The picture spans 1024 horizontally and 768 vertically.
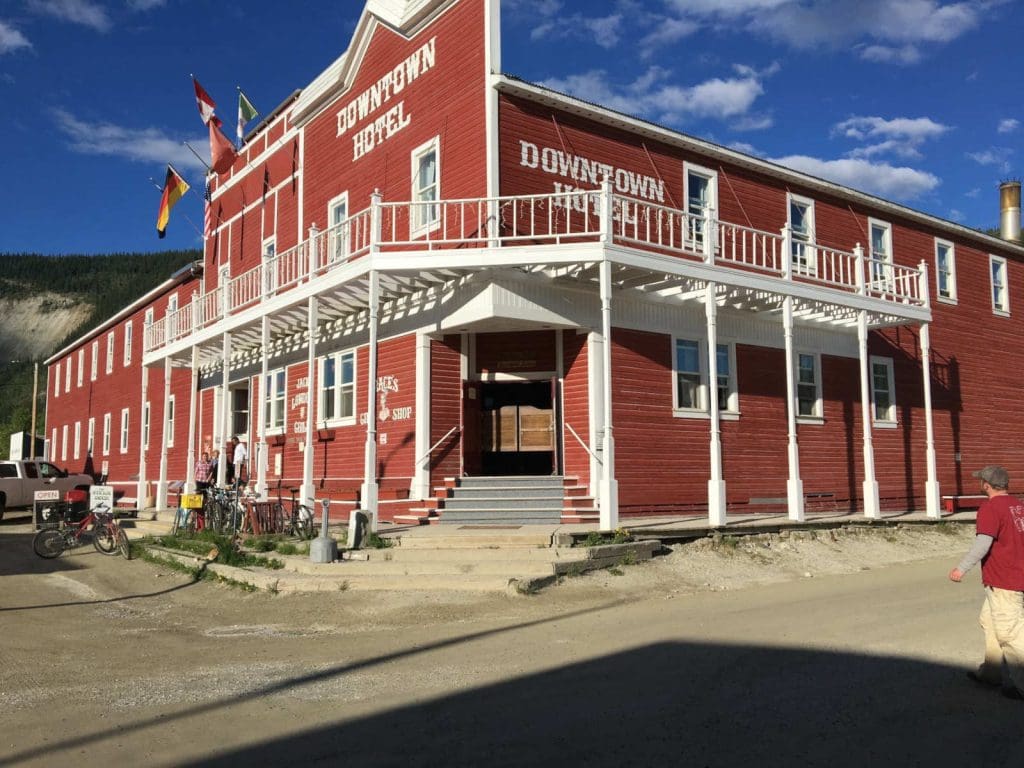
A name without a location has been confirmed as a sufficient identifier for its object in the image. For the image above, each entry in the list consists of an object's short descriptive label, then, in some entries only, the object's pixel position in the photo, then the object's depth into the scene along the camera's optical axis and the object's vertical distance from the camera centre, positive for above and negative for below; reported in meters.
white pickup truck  26.08 -0.56
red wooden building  15.11 +2.72
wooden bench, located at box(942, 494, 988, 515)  20.72 -1.18
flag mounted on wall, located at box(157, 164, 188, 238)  24.67 +7.41
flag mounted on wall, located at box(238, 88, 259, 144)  24.52 +9.58
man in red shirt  6.02 -0.84
